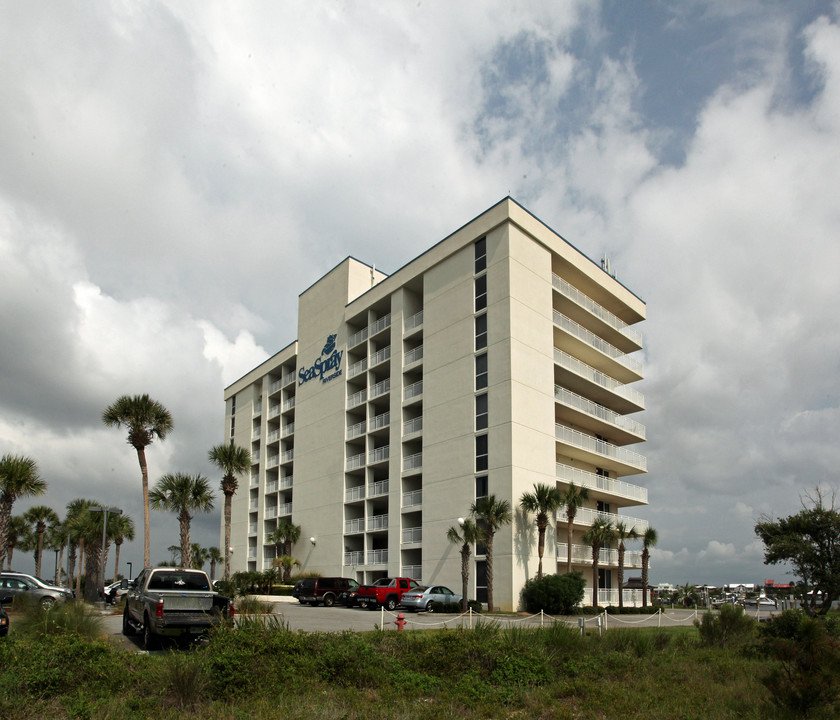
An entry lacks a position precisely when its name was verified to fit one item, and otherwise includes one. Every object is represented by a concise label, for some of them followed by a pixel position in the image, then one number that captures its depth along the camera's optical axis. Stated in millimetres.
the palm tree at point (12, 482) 41062
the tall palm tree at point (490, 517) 35906
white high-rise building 38969
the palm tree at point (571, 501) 38406
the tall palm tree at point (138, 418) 42062
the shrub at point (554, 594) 34438
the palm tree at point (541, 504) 36438
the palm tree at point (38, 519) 63562
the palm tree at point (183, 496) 44719
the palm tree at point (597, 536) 39969
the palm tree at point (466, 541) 36219
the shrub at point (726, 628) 18156
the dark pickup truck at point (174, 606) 15719
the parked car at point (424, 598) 34188
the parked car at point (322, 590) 39000
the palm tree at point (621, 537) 42969
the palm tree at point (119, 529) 58562
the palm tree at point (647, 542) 45875
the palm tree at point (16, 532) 63094
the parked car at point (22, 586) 29550
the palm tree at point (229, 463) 44156
